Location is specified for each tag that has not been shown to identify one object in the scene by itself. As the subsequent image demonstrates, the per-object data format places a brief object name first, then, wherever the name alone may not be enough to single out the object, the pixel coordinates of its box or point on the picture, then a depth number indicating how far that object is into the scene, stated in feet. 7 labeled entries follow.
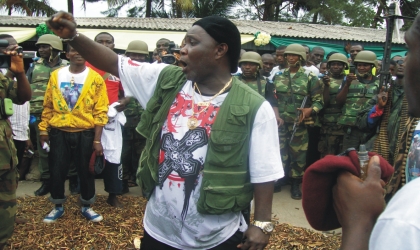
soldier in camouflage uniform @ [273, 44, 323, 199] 19.31
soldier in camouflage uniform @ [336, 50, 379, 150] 19.04
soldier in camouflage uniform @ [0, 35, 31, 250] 10.25
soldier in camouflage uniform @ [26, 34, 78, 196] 17.63
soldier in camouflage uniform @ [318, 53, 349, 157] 20.56
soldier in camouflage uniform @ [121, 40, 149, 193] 17.71
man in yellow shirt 13.74
